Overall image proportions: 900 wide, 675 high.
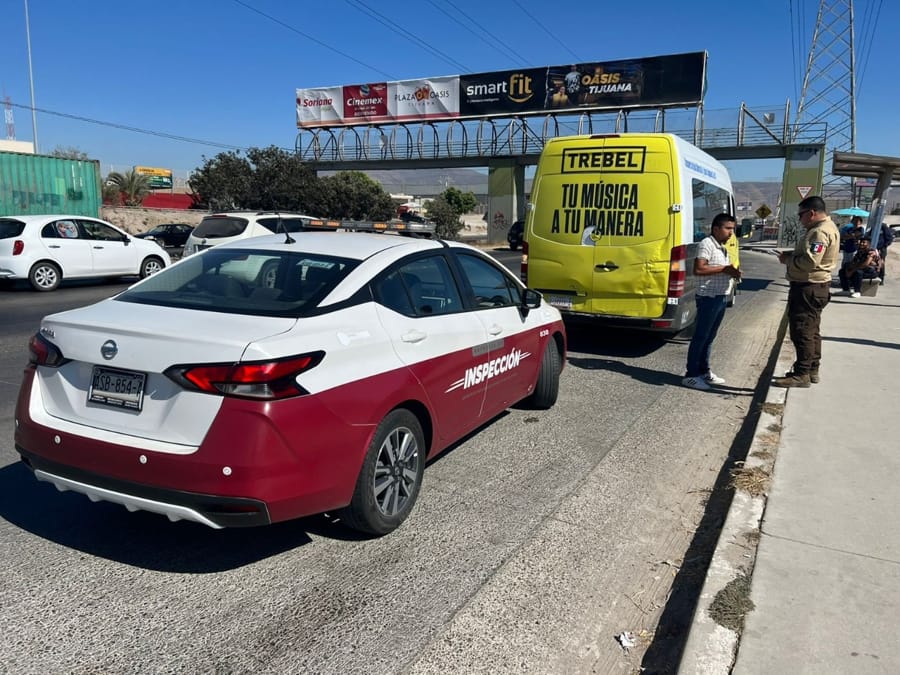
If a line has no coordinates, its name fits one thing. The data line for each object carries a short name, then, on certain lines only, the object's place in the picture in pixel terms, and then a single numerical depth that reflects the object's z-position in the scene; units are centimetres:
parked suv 1330
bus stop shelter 1254
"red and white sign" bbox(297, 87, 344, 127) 4912
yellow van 812
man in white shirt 710
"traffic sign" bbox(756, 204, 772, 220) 3192
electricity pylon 4472
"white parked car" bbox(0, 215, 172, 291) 1381
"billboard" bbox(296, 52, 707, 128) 3800
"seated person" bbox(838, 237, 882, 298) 1417
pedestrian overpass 3716
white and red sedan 300
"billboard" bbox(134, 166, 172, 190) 8875
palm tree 4919
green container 1994
